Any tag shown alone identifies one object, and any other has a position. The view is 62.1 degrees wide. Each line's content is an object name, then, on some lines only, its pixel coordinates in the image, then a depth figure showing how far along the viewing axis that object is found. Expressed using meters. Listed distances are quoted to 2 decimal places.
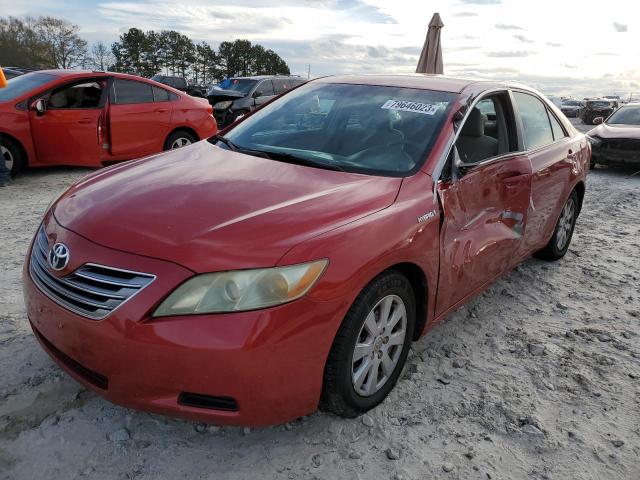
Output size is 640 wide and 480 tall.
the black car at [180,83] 25.06
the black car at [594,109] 29.55
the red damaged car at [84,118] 6.62
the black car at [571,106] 41.78
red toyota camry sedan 1.92
